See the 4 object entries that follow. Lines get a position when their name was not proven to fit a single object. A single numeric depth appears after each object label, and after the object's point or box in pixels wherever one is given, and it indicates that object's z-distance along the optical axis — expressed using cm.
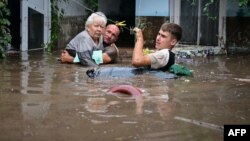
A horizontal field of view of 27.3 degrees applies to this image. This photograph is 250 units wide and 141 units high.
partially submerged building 1216
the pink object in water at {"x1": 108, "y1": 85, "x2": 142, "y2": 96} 560
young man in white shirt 649
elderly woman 853
